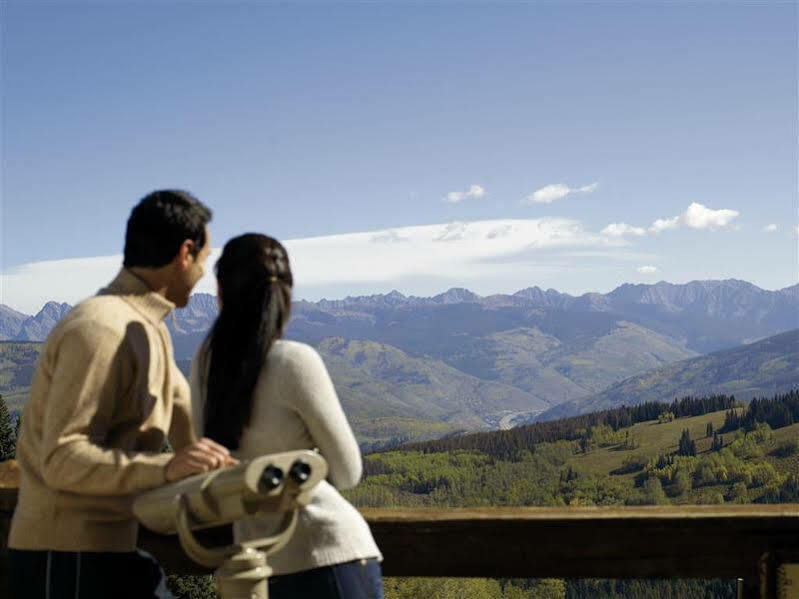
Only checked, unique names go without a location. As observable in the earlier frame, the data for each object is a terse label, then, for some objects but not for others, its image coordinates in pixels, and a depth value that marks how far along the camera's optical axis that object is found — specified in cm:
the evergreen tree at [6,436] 5841
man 250
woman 273
